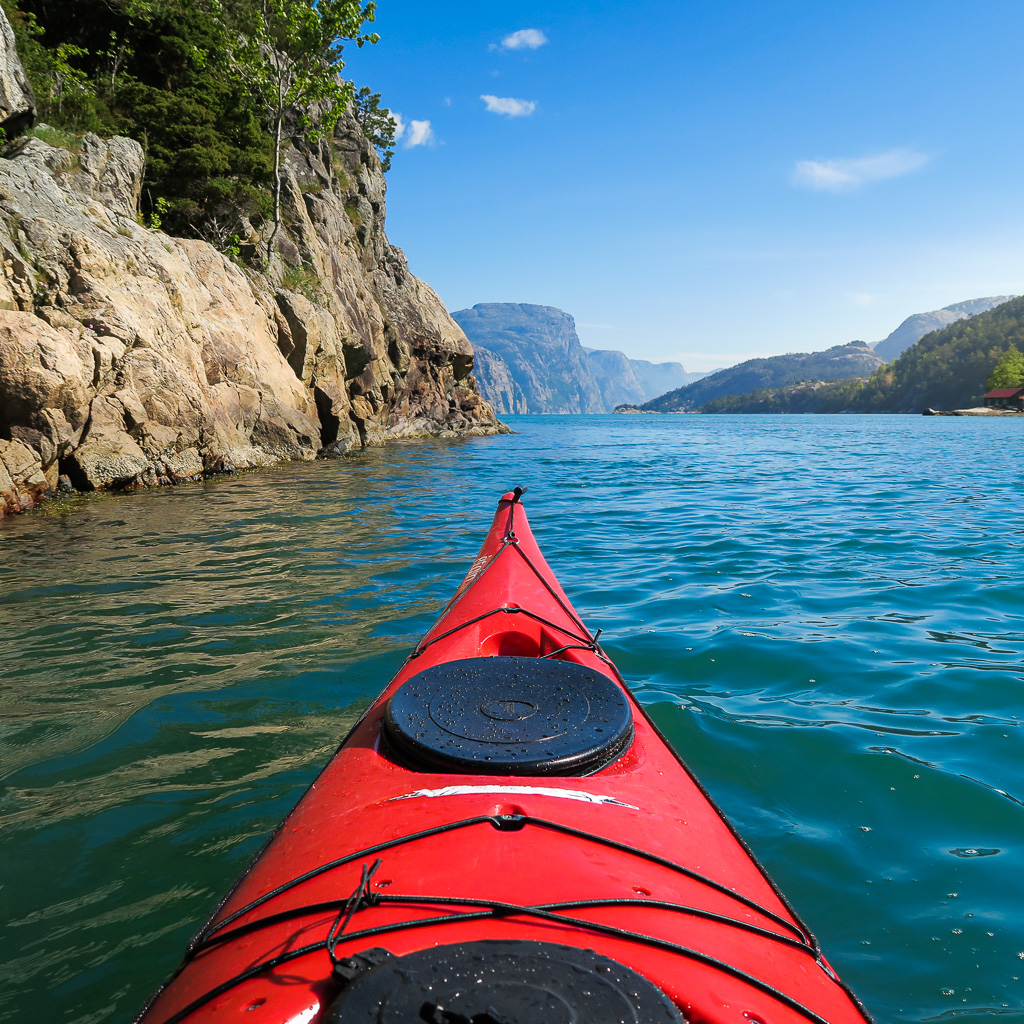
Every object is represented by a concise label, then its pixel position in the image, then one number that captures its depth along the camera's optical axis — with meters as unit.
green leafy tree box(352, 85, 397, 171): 36.59
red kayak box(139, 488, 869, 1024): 1.18
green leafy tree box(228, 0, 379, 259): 20.47
